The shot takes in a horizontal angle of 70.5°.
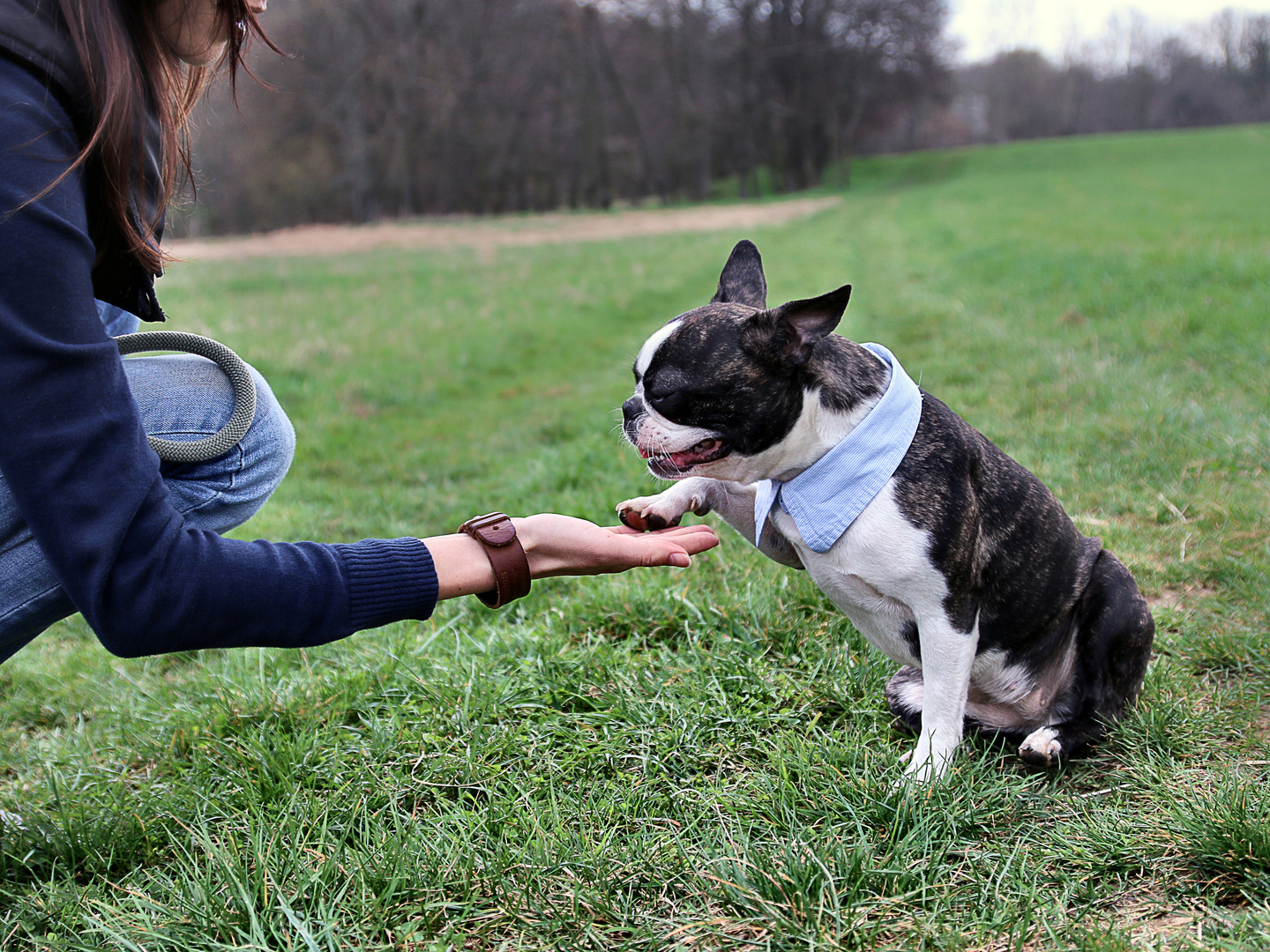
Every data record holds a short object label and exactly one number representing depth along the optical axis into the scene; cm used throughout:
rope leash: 218
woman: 146
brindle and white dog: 231
